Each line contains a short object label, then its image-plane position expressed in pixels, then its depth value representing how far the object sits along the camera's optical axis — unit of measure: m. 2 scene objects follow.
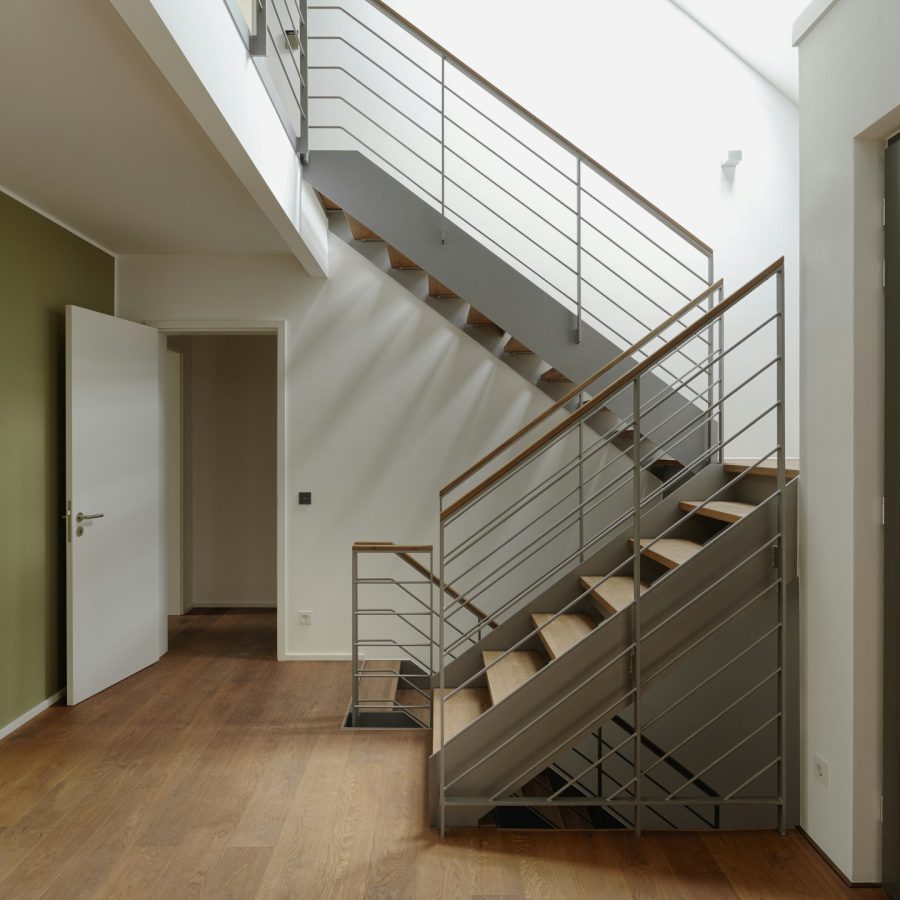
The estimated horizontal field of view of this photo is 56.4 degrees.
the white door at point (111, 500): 4.49
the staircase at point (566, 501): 2.97
